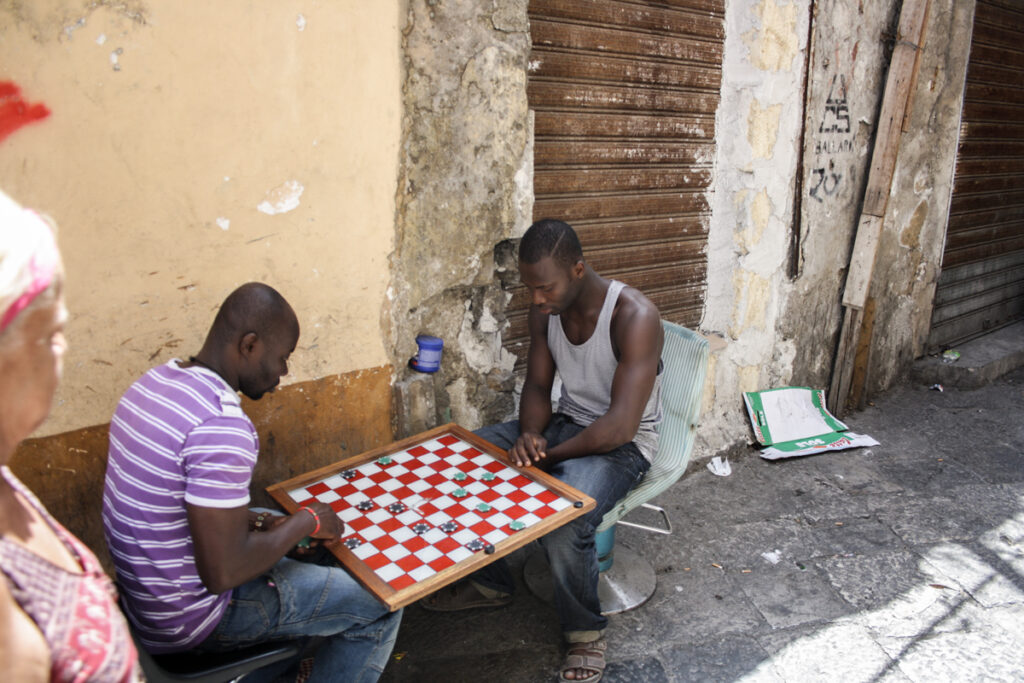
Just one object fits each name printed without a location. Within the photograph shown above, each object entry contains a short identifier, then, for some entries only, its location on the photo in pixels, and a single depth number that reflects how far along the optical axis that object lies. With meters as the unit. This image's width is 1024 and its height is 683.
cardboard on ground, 4.33
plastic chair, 2.84
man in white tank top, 2.50
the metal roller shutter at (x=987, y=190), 5.43
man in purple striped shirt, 1.63
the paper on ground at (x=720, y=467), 4.05
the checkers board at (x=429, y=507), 1.90
